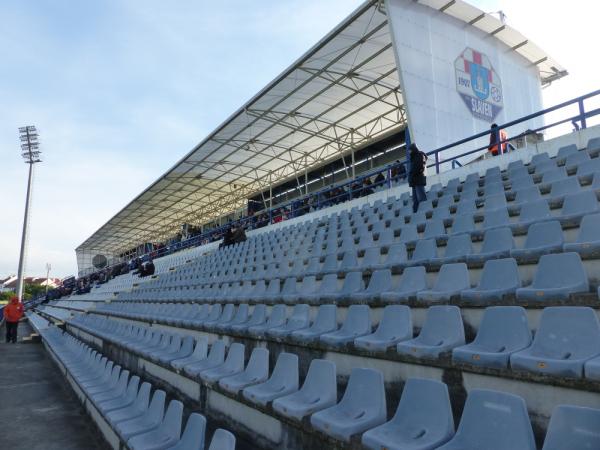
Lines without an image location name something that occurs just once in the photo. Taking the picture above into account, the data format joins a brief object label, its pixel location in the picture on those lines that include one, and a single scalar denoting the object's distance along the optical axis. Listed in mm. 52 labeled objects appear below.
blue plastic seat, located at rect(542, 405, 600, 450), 1282
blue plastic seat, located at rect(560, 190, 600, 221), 3554
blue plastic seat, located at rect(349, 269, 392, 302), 3719
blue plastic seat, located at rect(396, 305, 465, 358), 2363
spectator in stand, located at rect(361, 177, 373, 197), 10116
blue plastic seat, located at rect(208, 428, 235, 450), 2027
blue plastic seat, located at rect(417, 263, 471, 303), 3072
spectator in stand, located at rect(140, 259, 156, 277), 15191
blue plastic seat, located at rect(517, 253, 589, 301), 2428
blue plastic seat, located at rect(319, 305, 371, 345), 3041
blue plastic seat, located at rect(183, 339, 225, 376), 3742
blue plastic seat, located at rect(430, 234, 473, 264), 3800
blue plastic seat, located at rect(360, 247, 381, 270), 4755
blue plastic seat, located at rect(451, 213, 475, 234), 4594
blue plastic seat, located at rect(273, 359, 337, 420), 2312
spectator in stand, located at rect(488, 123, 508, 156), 7405
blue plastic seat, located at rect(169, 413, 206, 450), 2395
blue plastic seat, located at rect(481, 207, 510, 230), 4262
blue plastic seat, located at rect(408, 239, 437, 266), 4152
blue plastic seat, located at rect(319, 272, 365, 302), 4098
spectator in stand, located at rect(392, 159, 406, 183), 12527
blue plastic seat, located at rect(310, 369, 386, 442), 1972
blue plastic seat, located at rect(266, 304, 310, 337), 3685
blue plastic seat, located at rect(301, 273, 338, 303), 4368
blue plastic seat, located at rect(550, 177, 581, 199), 4367
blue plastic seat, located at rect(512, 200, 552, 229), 3906
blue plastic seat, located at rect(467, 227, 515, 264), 3471
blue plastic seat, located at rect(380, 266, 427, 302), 3382
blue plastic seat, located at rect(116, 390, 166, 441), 3084
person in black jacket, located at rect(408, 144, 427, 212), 6832
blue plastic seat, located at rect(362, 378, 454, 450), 1703
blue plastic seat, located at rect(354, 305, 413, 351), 2699
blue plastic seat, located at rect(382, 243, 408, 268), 4422
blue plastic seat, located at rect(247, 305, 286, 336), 3957
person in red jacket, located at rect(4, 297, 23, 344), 12188
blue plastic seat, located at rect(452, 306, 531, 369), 2049
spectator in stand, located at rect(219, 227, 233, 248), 13031
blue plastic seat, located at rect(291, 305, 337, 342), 3326
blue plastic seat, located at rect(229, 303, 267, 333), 4272
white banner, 10477
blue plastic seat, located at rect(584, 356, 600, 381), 1631
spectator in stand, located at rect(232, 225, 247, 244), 12916
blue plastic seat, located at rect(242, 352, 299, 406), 2680
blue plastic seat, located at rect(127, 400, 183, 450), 2732
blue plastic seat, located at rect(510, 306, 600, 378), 1782
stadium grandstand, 1914
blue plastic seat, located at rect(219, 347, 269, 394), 3033
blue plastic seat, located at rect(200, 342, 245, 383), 3390
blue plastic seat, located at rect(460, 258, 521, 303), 2744
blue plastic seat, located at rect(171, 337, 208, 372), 4091
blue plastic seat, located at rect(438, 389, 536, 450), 1442
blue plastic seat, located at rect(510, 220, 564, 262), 3125
